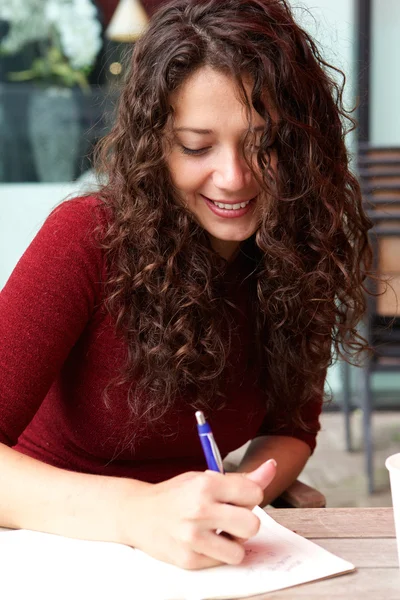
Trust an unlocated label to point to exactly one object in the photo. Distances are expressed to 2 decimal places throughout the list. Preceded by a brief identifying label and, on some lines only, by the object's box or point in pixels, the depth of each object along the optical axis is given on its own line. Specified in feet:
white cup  3.86
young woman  4.58
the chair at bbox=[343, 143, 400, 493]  8.54
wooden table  3.88
